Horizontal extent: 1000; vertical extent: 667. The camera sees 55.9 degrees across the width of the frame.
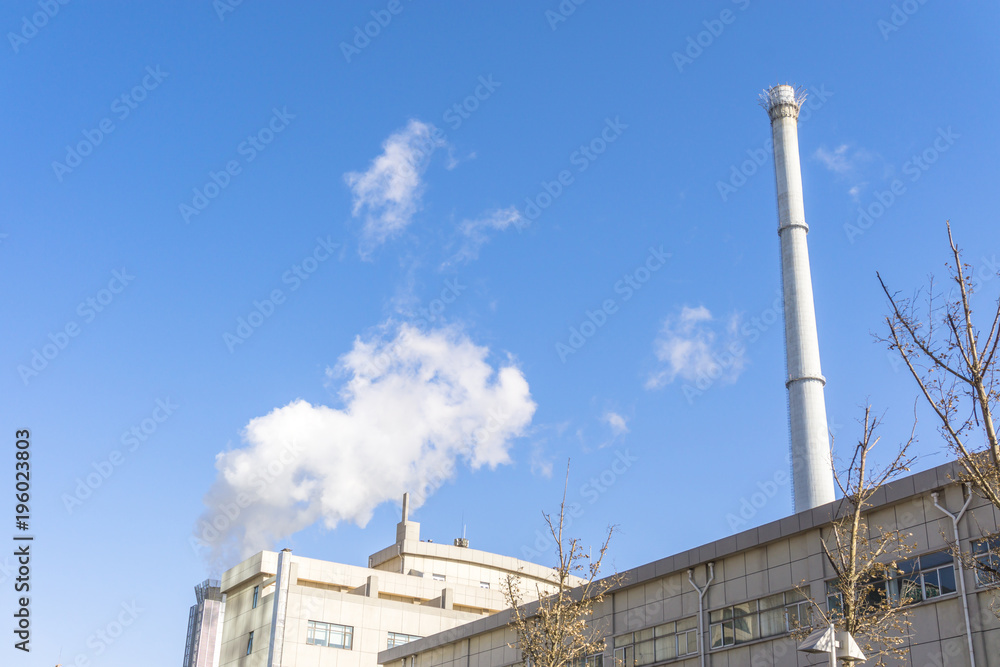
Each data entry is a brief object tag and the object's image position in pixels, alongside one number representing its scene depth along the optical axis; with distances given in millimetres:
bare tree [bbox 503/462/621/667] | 22573
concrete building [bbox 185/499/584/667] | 47781
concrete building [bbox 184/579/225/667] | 130875
